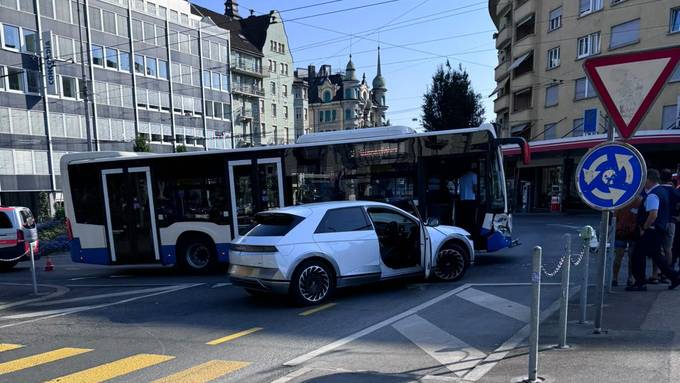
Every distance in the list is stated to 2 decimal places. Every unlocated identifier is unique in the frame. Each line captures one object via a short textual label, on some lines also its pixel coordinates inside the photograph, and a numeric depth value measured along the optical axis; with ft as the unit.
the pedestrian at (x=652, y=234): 22.89
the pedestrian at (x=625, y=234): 24.27
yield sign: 14.87
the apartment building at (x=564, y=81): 84.07
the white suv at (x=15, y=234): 46.65
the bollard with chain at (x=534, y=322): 13.29
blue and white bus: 34.73
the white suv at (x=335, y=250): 24.18
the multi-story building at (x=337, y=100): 290.35
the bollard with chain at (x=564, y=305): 15.67
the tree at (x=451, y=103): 131.54
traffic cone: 48.26
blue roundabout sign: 15.14
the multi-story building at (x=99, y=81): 119.24
